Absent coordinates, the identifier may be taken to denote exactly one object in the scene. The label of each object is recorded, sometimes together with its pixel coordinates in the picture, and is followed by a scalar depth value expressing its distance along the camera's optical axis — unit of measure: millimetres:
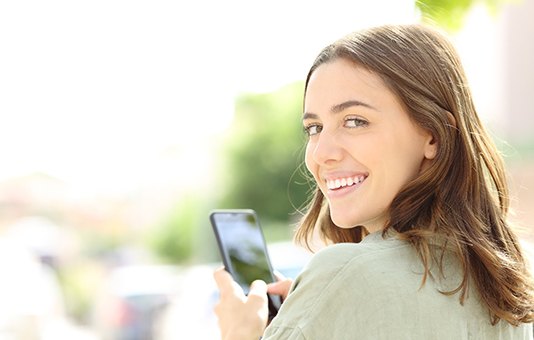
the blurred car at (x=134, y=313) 10461
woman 1109
